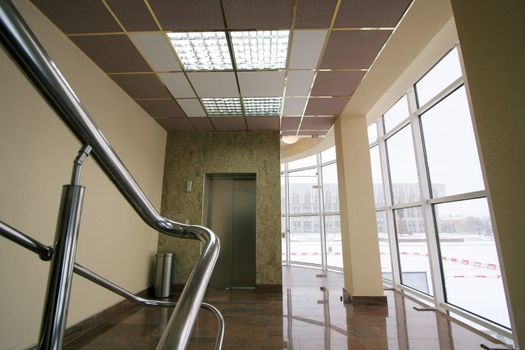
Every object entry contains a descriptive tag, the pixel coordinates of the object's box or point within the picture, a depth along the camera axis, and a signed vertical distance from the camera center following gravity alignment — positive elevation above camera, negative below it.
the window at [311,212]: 7.41 +0.44
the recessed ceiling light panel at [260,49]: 2.61 +1.99
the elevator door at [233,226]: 4.97 +0.00
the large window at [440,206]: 2.91 +0.29
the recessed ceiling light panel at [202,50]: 2.62 +1.98
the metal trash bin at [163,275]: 4.19 -0.82
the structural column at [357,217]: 3.80 +0.14
